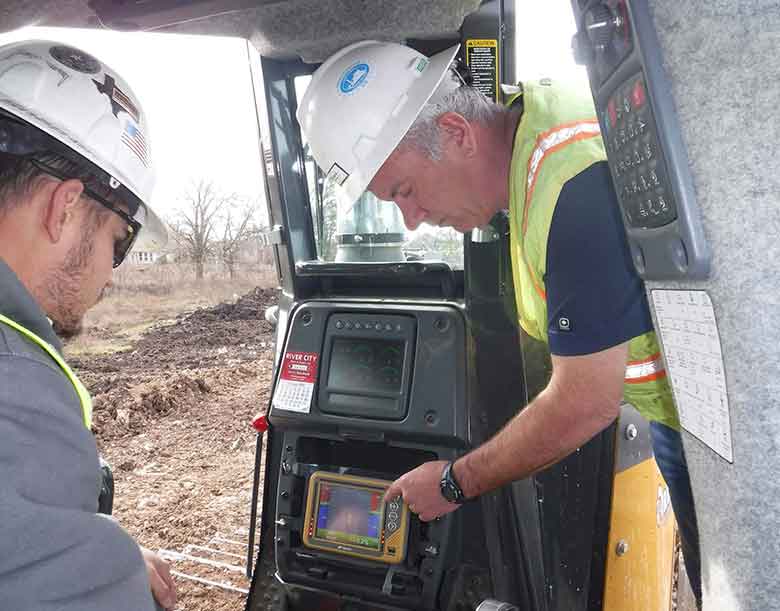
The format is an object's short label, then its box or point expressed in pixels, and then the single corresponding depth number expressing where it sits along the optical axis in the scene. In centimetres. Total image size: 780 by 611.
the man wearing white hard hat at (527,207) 135
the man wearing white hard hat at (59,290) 90
